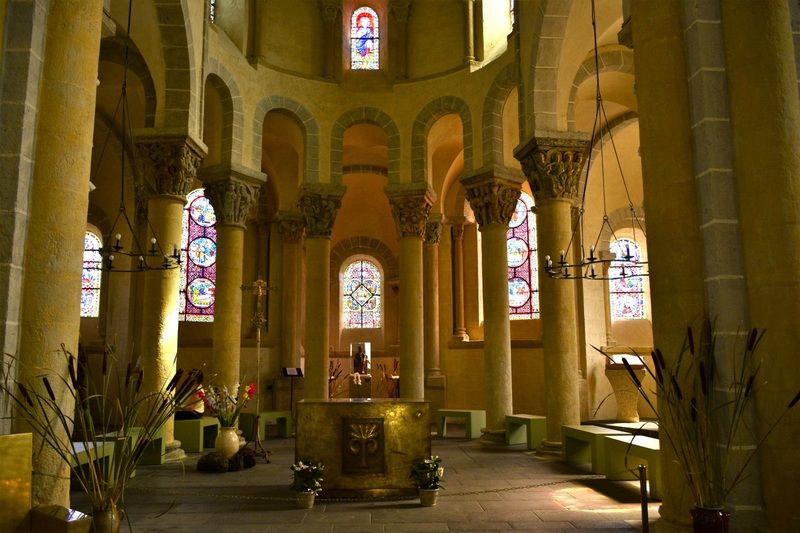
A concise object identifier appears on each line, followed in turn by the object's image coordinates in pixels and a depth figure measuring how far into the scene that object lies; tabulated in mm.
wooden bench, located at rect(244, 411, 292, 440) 11658
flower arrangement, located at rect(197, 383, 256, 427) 8461
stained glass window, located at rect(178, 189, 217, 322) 15922
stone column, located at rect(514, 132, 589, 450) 9406
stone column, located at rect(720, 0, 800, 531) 3873
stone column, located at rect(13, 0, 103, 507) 4082
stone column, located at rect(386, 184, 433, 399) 12359
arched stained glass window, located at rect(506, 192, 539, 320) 15711
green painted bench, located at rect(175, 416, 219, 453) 10023
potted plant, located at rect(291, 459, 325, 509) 6129
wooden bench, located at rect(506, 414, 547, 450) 10273
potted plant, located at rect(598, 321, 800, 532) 3488
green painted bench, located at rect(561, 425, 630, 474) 7668
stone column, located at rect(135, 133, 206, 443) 9031
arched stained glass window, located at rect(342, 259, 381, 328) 18453
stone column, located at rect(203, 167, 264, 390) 10969
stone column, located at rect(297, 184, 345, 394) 12156
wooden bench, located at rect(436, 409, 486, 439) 12164
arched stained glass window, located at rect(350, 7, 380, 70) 13977
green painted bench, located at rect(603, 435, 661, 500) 6266
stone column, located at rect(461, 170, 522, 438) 11164
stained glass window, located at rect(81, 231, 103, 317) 14914
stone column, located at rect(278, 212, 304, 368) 15578
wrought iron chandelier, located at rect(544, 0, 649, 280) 13898
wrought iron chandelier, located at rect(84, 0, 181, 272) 8227
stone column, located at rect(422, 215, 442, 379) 15320
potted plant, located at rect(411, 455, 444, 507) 6171
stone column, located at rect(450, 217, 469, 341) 15812
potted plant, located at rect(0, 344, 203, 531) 3293
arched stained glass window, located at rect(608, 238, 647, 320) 15195
